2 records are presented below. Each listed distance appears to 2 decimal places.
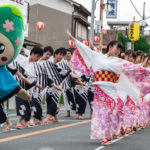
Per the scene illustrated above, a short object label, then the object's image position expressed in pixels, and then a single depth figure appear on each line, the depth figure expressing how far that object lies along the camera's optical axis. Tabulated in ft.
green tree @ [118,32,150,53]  195.00
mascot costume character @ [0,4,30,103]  22.43
